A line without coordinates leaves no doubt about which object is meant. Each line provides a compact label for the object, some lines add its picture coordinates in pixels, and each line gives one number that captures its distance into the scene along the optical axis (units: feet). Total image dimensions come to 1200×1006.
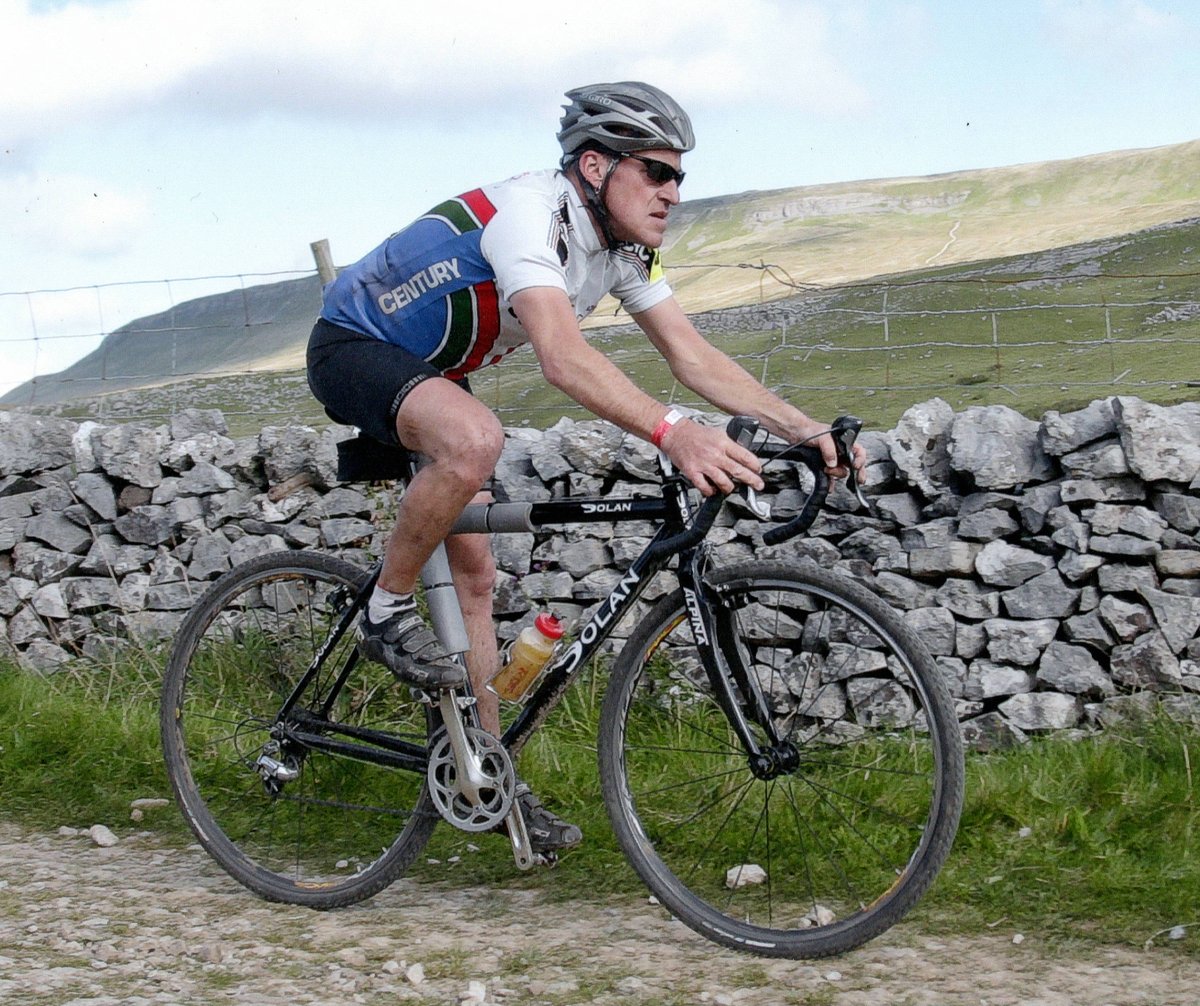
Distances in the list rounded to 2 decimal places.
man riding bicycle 10.85
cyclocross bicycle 11.41
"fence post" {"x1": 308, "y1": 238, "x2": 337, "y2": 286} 26.35
